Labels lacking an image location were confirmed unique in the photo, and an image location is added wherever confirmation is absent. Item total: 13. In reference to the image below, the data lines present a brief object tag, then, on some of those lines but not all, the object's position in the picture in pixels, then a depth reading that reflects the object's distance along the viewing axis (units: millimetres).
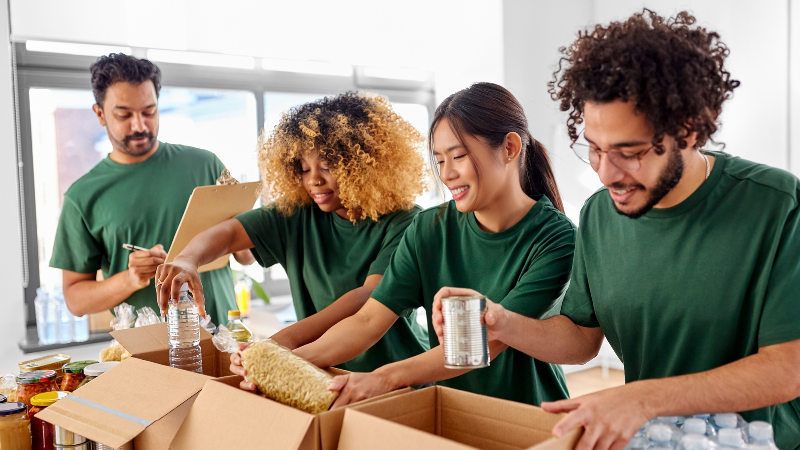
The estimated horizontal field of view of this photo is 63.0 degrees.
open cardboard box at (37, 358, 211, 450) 1212
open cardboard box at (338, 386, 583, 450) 925
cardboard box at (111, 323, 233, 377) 1598
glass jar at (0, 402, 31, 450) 1281
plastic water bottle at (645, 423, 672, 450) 921
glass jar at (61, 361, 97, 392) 1523
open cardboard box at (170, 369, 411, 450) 1014
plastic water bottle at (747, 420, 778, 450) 892
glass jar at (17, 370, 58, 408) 1441
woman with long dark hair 1507
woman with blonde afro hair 1860
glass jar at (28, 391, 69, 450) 1328
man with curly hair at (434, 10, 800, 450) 1054
